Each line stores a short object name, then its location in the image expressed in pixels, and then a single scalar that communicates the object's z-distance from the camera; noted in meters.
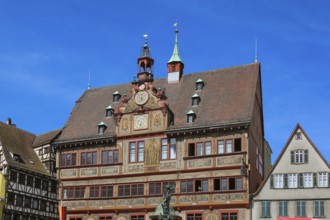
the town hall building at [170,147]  45.81
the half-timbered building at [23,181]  50.96
